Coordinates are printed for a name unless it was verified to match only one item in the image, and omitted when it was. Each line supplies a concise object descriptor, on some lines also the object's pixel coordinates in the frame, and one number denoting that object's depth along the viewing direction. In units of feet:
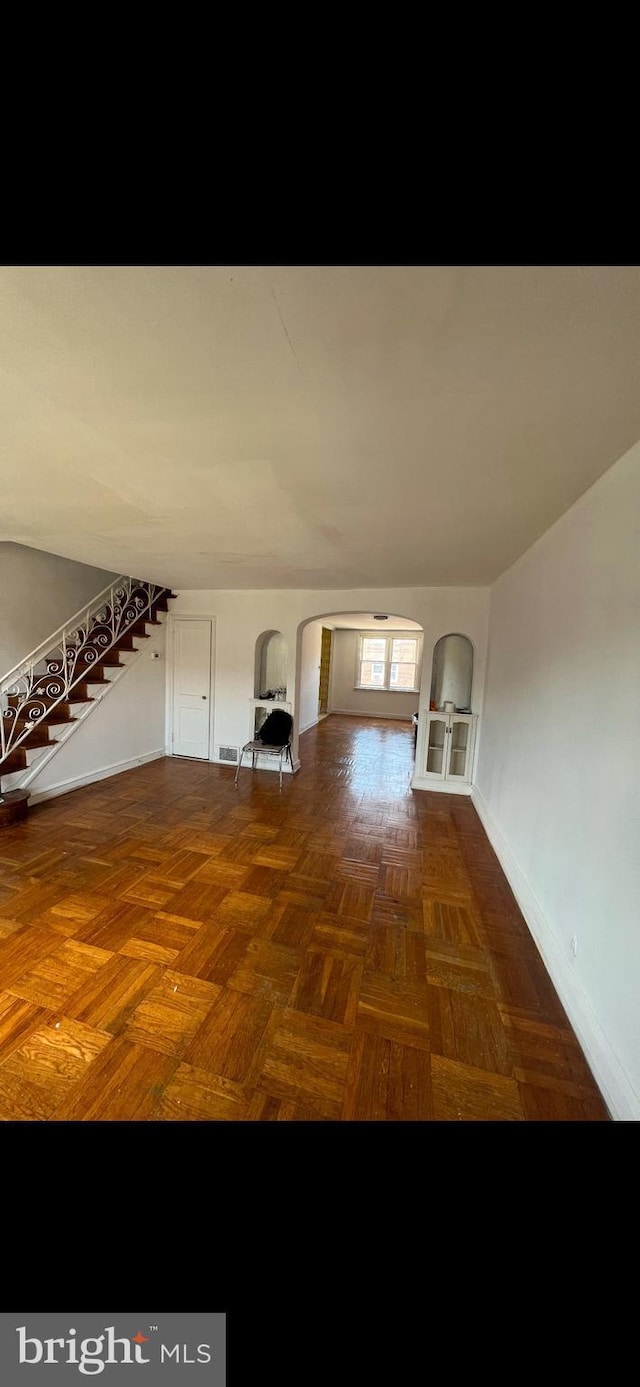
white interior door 16.87
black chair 14.96
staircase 11.74
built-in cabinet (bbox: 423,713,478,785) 14.49
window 28.86
